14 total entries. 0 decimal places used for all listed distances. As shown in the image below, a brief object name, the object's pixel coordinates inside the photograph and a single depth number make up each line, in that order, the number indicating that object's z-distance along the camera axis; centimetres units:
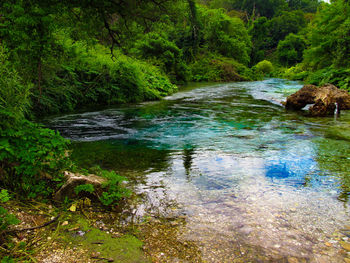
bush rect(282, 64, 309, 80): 3153
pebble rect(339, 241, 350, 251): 254
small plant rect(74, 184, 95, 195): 306
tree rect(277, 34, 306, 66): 5446
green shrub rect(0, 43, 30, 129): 315
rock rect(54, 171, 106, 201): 315
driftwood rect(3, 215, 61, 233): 237
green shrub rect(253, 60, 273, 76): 4951
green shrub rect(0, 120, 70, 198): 305
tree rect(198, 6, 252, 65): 3684
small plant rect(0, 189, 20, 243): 226
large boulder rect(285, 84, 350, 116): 989
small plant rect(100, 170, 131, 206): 315
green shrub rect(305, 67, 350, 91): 1595
